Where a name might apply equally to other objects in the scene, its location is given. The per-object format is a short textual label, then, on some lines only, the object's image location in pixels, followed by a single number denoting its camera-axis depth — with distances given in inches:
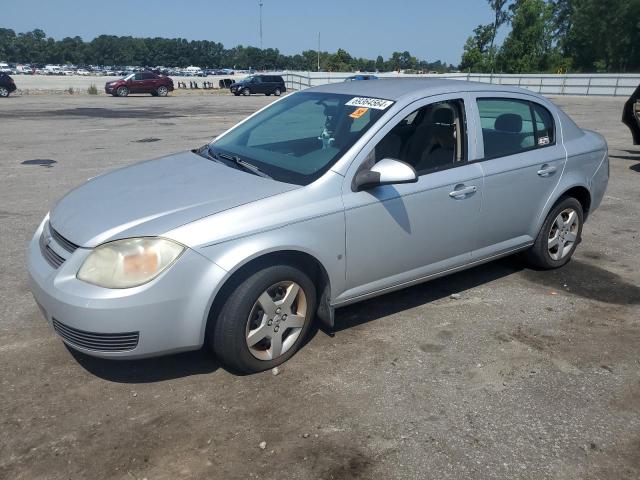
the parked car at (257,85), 1475.1
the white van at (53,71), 4116.4
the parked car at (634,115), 399.2
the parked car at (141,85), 1349.7
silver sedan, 115.2
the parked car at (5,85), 1184.9
